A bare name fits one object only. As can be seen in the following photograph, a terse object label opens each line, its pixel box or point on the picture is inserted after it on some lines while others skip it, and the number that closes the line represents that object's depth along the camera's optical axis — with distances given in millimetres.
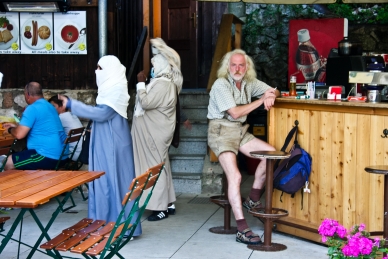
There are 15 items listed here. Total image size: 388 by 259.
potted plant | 3910
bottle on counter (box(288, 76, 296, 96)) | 6164
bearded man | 5832
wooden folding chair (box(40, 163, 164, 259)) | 4168
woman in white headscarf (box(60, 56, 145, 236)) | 5746
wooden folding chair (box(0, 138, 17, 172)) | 6179
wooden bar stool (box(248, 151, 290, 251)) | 5531
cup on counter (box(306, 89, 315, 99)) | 5950
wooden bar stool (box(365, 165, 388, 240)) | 4543
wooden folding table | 3887
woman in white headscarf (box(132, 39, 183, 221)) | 6664
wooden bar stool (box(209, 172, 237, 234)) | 6105
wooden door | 10781
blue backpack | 5621
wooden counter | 5230
